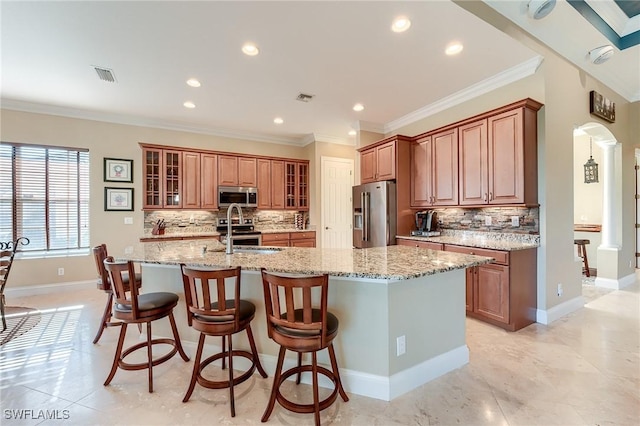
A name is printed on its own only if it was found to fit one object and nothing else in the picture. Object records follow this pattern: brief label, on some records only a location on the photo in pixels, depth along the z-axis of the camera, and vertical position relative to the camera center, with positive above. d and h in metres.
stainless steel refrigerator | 4.20 -0.04
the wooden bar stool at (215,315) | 1.69 -0.68
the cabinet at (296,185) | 6.01 +0.63
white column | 4.35 +0.28
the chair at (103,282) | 2.63 -0.67
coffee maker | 4.16 -0.18
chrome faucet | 2.40 -0.25
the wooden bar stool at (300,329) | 1.52 -0.70
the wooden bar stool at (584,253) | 4.81 -0.78
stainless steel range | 5.05 -0.36
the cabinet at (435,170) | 3.72 +0.62
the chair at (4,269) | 2.87 -0.57
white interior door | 5.90 +0.24
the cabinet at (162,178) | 4.82 +0.66
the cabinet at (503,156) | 2.97 +0.65
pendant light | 5.02 +0.74
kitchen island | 1.84 -0.71
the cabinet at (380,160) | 4.26 +0.87
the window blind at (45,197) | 4.19 +0.29
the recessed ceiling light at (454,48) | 2.72 +1.68
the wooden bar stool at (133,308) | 1.96 -0.70
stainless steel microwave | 5.30 +0.36
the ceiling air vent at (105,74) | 3.18 +1.71
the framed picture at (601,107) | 3.65 +1.45
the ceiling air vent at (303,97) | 3.91 +1.70
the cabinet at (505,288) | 2.82 -0.84
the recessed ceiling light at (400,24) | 2.36 +1.68
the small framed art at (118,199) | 4.65 +0.27
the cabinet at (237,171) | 5.36 +0.87
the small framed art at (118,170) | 4.66 +0.78
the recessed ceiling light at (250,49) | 2.71 +1.68
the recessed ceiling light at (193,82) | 3.46 +1.70
